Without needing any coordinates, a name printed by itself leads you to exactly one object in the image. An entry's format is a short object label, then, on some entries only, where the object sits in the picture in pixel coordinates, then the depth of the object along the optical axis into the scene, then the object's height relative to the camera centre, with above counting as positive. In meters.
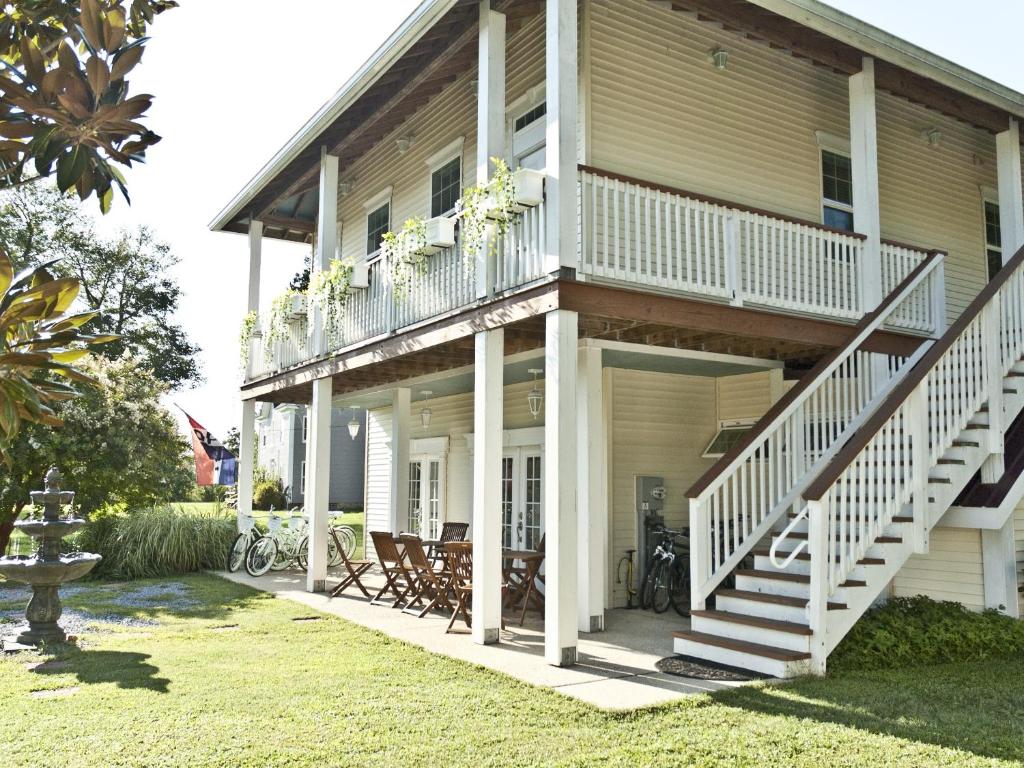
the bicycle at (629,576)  10.34 -1.16
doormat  6.57 -1.50
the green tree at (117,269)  26.16 +6.72
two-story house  7.27 +1.80
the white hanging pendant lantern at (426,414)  14.79 +1.11
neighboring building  35.34 +0.92
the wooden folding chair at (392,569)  9.62 -1.00
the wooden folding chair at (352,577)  10.70 -1.23
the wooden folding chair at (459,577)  8.60 -1.00
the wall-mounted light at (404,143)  13.09 +5.11
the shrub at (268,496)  34.62 -0.74
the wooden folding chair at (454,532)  11.88 -0.74
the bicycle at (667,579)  9.92 -1.15
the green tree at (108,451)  13.87 +0.42
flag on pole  18.42 +0.37
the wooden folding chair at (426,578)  9.09 -1.08
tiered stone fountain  7.66 -0.84
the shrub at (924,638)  6.93 -1.32
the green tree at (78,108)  2.26 +0.99
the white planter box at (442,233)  9.12 +2.60
